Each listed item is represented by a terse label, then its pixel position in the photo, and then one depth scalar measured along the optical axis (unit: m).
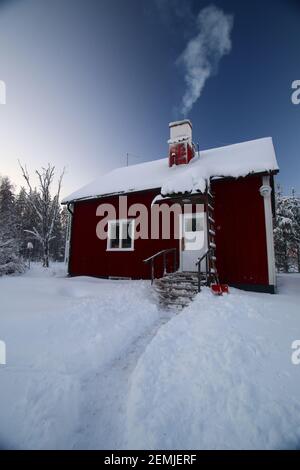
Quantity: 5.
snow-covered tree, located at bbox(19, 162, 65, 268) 18.11
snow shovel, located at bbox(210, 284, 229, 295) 6.67
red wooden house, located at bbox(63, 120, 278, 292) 8.48
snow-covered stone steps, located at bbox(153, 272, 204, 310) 6.86
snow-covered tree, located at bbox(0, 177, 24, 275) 12.40
